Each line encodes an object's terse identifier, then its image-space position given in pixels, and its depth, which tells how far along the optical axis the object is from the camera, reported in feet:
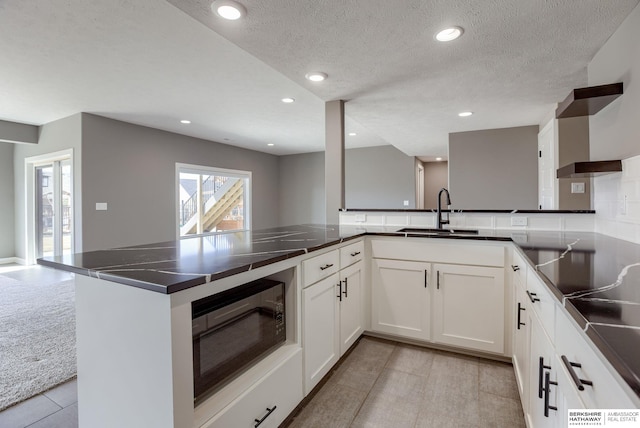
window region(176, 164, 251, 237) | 19.81
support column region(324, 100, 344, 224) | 10.66
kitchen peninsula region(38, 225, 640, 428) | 2.37
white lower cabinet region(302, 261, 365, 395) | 5.50
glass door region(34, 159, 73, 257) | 16.39
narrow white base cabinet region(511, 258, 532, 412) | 4.79
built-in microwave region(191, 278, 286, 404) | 3.70
